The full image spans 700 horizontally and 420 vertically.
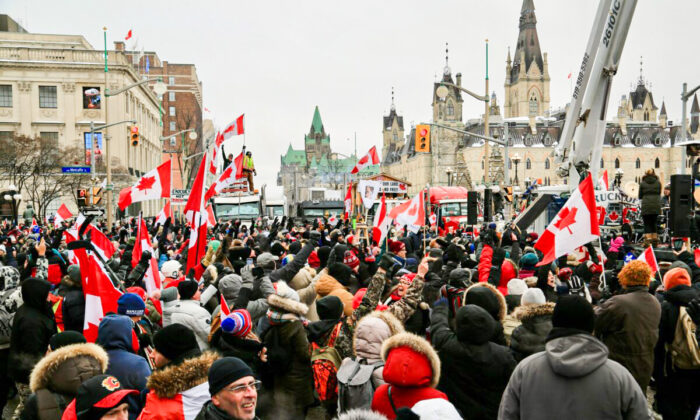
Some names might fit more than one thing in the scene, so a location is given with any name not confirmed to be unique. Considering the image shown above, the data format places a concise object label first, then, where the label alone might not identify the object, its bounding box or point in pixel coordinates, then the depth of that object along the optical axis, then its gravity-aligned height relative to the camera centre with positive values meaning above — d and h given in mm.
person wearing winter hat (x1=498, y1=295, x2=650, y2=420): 3500 -1024
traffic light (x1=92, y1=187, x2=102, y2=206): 24047 +357
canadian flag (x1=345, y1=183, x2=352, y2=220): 27484 -204
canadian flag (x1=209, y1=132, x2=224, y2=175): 15426 +1259
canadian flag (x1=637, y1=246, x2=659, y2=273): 8297 -783
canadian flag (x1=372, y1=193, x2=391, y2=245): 12469 -476
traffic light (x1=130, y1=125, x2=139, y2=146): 28422 +3106
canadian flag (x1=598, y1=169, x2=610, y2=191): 20725 +516
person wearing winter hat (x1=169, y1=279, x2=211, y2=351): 6227 -1090
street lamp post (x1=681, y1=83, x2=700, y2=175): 23017 +3594
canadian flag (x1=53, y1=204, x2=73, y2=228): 15320 -244
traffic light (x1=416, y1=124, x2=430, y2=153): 28016 +2789
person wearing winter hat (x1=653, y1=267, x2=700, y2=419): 6012 -1635
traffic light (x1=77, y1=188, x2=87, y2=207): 21153 +287
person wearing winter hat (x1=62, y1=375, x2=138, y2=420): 3412 -1064
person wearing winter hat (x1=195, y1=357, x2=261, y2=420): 3426 -1025
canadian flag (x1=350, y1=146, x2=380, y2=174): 28622 +1895
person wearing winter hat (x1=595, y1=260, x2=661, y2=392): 5613 -1105
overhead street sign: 24766 +1393
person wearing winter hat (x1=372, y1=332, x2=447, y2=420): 3727 -1026
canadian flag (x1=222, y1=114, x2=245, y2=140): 17109 +1993
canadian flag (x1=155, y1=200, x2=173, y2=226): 15203 -255
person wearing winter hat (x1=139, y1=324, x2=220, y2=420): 3748 -1118
